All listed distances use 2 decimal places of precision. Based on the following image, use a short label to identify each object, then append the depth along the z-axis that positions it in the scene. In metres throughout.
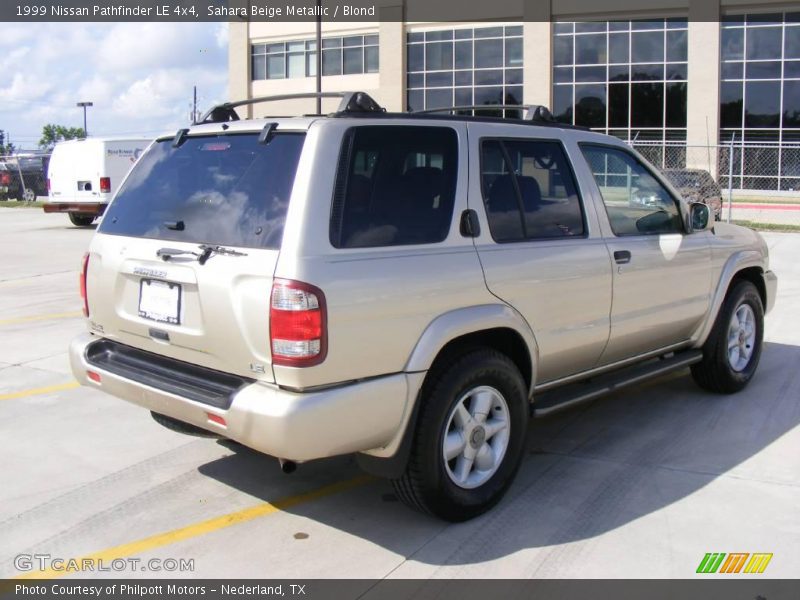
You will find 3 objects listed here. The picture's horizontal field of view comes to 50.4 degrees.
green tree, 107.94
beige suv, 3.60
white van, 20.38
